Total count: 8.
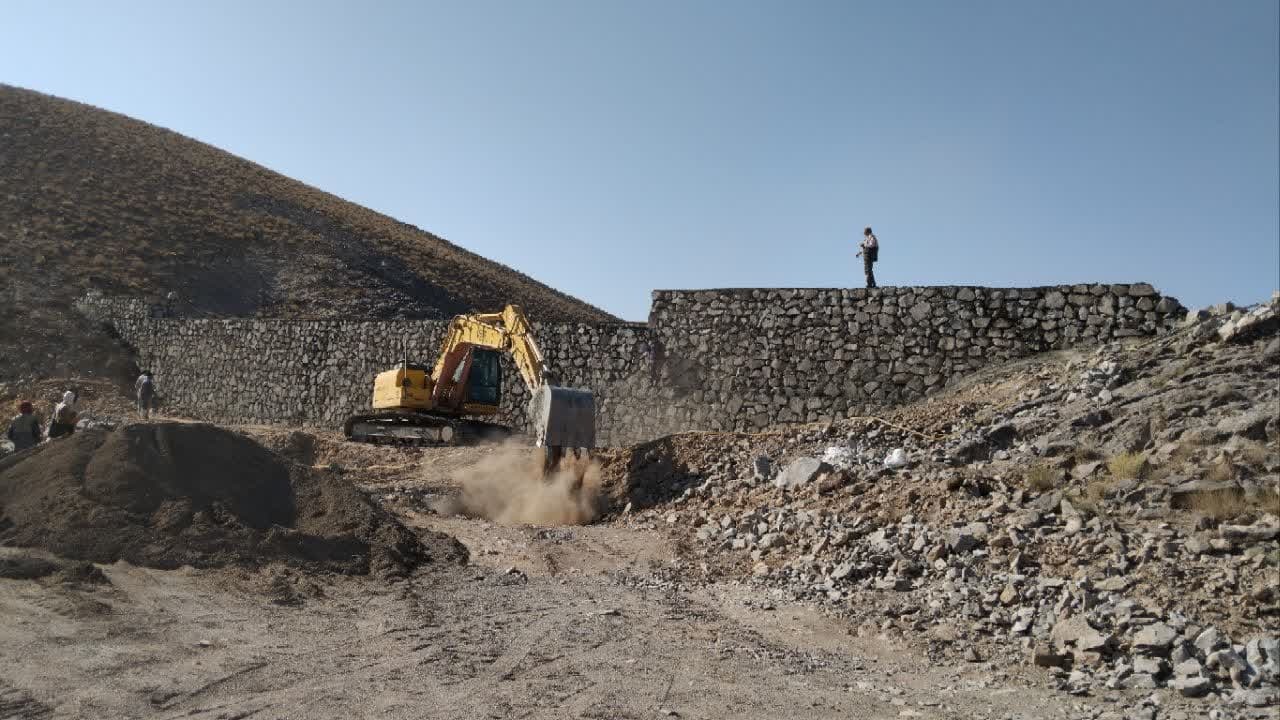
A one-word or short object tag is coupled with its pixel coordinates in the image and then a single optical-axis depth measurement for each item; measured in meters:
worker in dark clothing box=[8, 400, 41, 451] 12.10
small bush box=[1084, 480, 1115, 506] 8.08
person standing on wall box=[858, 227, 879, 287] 17.92
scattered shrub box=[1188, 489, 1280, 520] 7.04
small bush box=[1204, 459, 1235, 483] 7.57
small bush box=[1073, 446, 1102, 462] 9.10
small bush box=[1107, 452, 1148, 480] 8.27
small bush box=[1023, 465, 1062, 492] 8.75
